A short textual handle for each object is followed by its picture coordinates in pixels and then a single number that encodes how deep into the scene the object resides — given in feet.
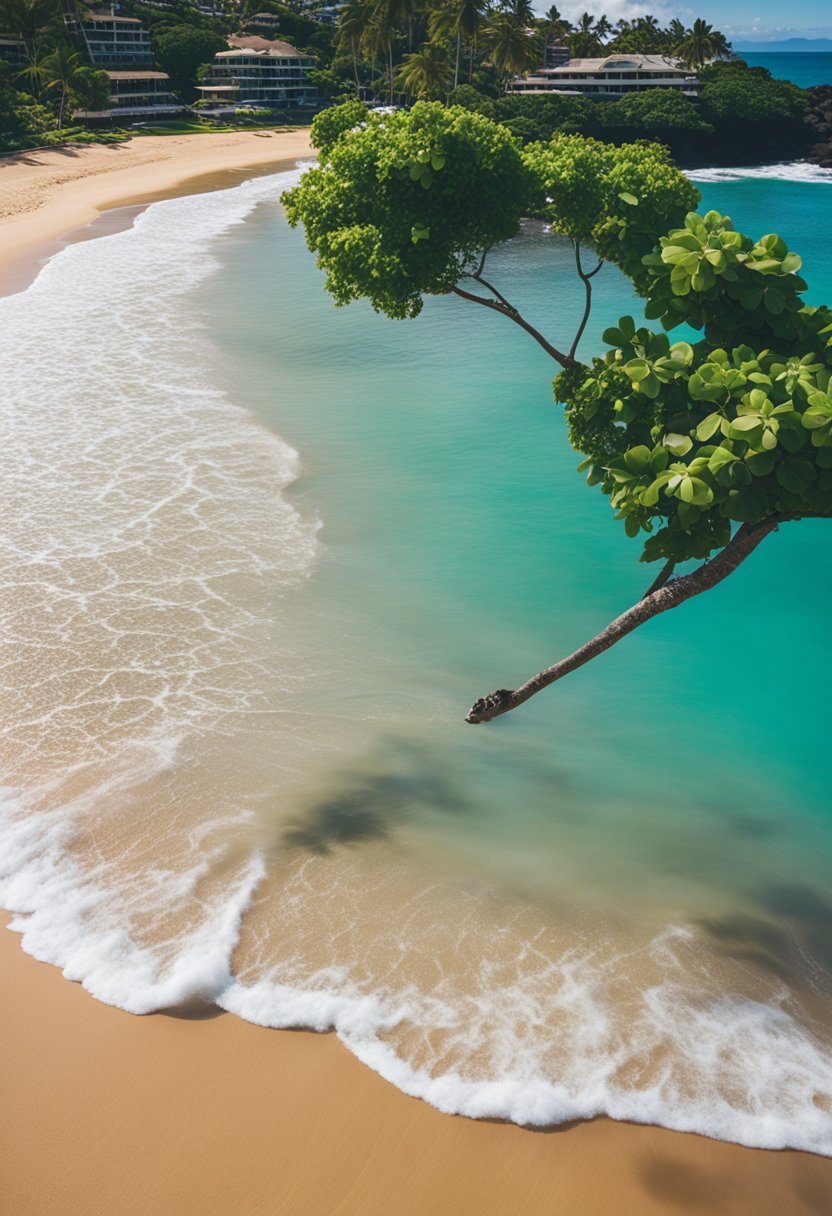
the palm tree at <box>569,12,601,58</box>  410.93
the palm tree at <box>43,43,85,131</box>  264.72
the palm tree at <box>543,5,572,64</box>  444.55
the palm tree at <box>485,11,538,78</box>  294.66
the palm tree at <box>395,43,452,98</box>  297.12
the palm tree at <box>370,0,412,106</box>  300.61
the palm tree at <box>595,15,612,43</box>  458.91
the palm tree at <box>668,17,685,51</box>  412.36
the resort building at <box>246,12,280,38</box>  411.54
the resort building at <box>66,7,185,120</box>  307.62
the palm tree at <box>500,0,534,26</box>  315.78
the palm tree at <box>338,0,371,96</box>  316.81
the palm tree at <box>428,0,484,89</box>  282.56
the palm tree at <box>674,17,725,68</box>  344.49
